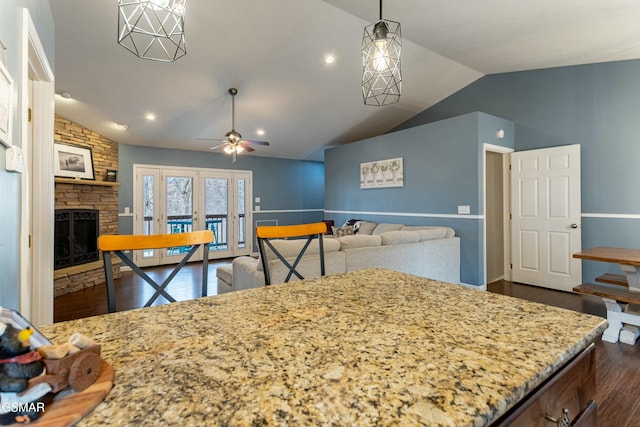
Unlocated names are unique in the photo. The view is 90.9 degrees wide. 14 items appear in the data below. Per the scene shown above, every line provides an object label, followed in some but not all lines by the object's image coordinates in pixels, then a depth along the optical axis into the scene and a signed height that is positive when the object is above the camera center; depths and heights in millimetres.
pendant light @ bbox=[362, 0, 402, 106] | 1908 +1002
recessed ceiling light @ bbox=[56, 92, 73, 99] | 3988 +1553
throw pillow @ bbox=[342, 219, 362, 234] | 5900 -207
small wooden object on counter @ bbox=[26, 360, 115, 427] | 446 -290
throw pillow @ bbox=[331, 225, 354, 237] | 5842 -331
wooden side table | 2686 -741
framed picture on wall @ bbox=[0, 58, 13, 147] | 1128 +420
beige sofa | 2909 -493
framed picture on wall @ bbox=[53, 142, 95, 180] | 4660 +844
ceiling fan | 4270 +993
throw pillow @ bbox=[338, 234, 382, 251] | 3445 -318
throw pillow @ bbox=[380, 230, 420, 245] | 3773 -304
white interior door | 4199 -83
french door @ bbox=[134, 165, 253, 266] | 6148 +185
